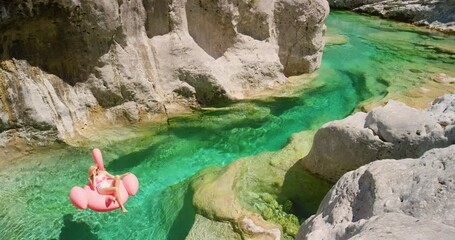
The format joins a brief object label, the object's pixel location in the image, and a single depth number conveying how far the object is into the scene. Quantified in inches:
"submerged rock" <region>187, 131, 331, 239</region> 256.2
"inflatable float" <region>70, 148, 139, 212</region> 242.8
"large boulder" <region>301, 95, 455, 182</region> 263.4
